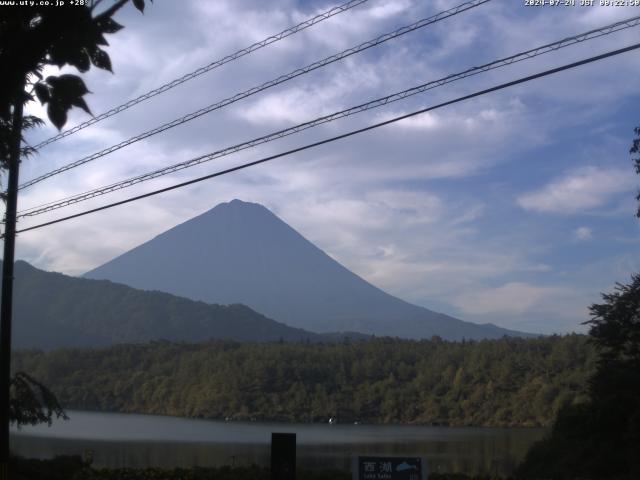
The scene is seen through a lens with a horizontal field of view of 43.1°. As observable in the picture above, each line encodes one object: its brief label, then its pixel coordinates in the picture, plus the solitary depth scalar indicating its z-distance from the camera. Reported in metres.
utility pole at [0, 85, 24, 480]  14.86
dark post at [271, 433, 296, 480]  11.52
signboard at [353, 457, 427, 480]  10.34
